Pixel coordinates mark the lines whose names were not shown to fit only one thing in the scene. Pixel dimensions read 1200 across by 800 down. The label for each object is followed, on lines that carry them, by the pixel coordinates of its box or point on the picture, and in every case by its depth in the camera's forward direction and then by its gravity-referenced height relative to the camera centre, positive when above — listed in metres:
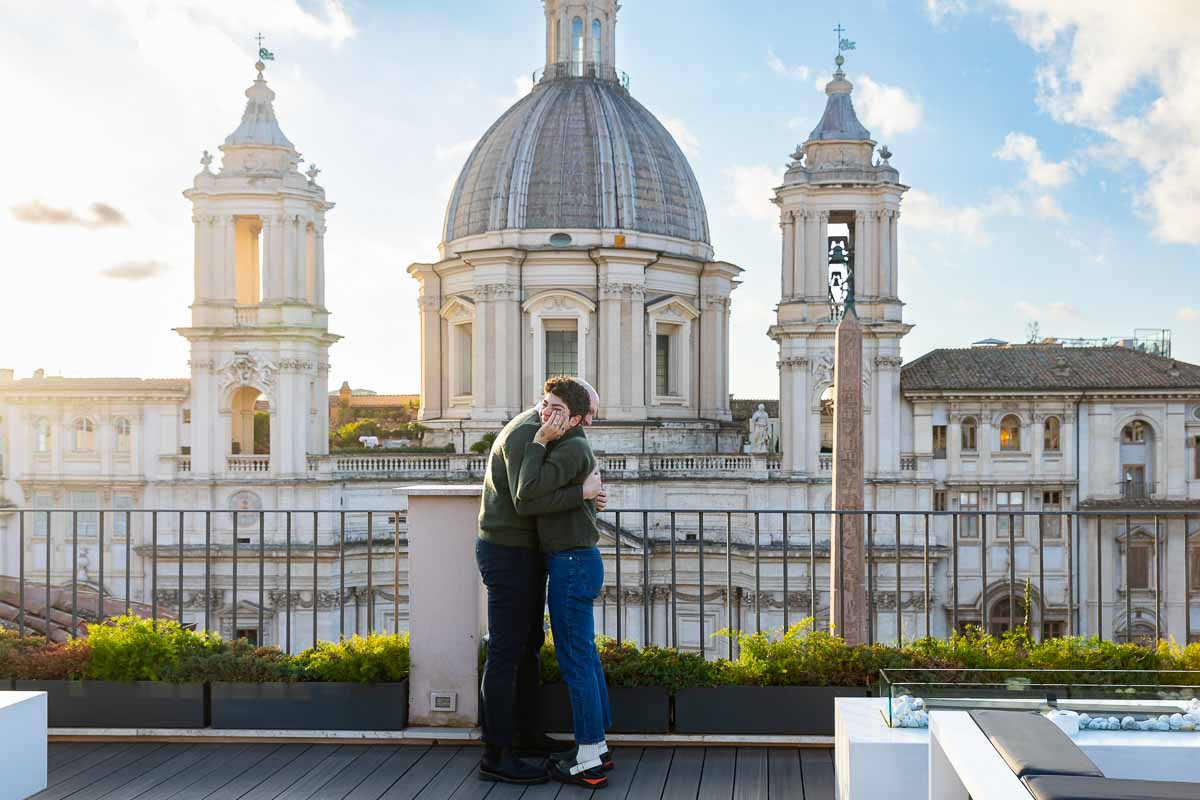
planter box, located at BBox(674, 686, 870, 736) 5.79 -1.52
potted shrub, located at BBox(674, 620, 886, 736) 5.80 -1.42
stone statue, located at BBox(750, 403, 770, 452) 36.59 -0.53
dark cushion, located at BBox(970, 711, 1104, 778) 3.25 -1.02
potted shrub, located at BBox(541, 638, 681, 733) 5.82 -1.41
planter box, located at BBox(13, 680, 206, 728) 5.95 -1.52
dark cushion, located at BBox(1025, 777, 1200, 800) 2.91 -0.99
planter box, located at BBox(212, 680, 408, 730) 5.92 -1.53
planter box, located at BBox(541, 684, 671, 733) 5.82 -1.52
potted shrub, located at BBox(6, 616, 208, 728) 5.96 -1.40
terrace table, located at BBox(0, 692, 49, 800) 4.77 -1.41
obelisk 12.34 -0.45
